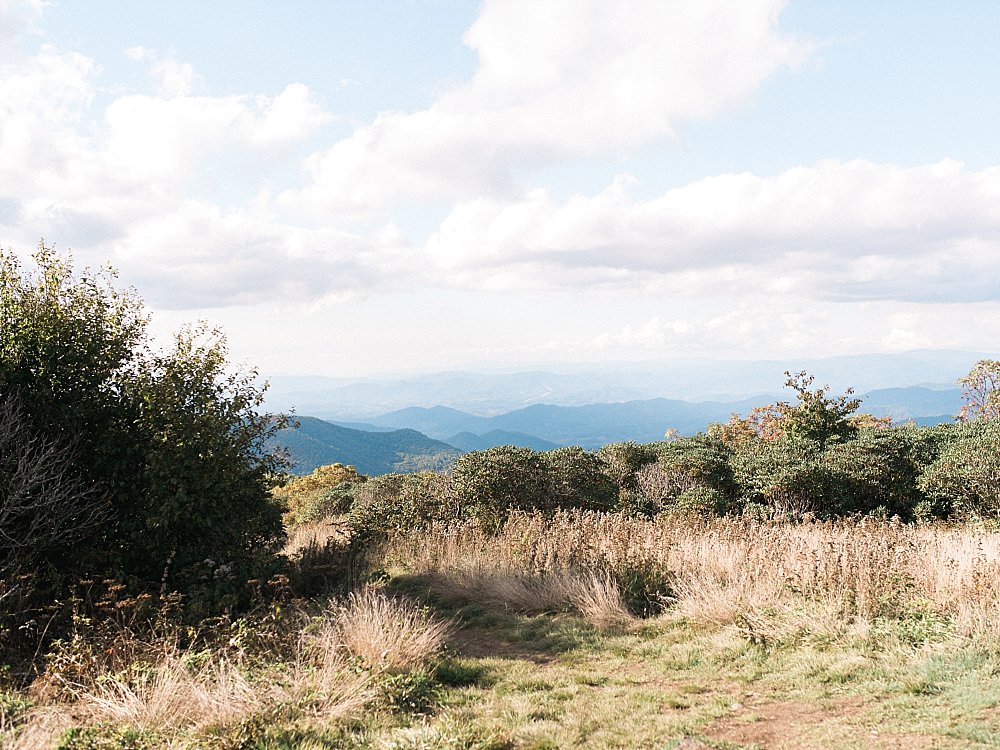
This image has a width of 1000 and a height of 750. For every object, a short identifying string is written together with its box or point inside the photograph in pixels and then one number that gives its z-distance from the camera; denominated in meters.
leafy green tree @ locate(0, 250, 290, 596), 7.58
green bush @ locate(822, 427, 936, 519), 13.65
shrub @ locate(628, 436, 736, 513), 15.55
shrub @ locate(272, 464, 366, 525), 21.86
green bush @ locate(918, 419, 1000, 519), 12.48
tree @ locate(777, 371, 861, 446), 17.53
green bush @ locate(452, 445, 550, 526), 13.02
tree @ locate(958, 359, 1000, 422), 34.16
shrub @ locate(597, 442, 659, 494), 16.75
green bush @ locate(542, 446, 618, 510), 13.88
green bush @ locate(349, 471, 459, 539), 11.56
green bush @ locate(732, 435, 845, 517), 13.66
